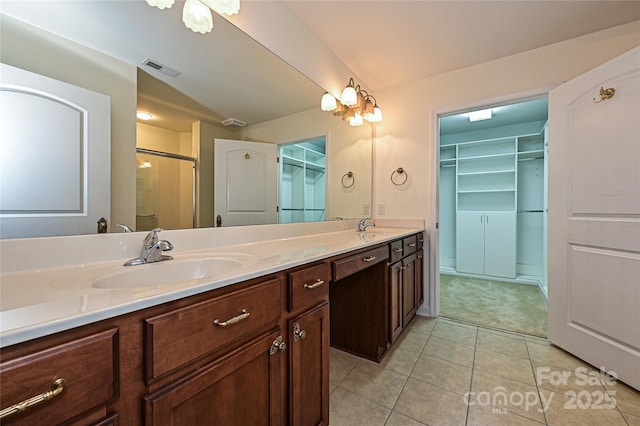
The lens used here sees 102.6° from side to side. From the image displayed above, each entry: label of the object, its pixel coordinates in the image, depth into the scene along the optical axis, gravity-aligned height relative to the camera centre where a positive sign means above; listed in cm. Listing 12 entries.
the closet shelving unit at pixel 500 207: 362 +8
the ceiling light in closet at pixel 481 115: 331 +128
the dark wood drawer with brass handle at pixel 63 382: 38 -28
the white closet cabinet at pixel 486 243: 361 -45
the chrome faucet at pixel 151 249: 91 -14
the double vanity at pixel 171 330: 42 -26
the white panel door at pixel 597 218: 145 -3
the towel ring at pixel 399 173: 255 +39
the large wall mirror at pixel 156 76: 81 +56
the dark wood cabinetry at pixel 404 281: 171 -52
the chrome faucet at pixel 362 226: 225 -13
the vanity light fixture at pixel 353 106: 209 +94
